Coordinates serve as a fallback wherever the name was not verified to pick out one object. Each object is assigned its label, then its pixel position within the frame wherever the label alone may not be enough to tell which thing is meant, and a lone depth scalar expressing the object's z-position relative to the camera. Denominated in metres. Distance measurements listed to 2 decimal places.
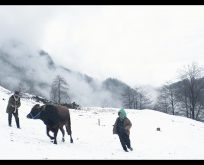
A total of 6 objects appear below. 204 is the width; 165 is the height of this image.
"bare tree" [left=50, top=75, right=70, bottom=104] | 41.52
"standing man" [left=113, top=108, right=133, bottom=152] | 9.11
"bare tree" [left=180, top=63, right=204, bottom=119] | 33.11
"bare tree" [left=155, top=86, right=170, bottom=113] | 39.68
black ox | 9.54
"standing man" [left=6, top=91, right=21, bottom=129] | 10.65
